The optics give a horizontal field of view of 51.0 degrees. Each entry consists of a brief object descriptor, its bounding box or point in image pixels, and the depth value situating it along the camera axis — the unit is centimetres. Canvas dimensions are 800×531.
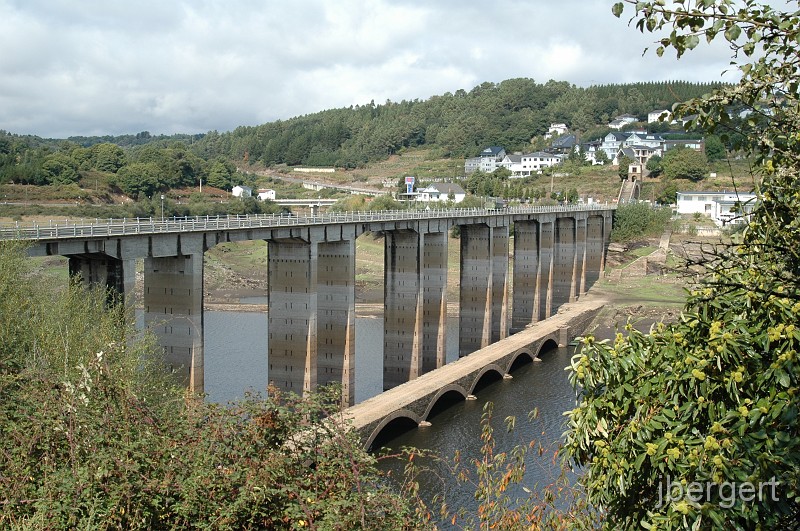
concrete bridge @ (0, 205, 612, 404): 3766
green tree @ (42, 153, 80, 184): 11919
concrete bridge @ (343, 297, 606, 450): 4156
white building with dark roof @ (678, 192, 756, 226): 11459
